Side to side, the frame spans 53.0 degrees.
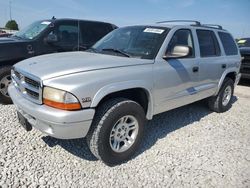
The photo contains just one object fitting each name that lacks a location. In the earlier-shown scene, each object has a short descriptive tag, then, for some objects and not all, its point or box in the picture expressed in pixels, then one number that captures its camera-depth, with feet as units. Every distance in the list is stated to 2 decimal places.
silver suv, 8.73
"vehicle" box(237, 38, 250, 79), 28.06
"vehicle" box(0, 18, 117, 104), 16.28
